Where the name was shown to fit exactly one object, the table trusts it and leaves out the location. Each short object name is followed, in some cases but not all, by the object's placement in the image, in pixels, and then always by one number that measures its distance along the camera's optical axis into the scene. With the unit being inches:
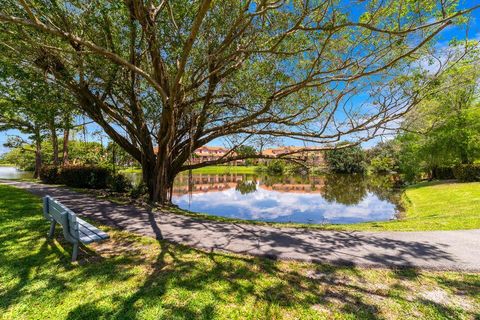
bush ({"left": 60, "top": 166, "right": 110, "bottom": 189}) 564.4
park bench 156.4
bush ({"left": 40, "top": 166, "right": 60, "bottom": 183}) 647.5
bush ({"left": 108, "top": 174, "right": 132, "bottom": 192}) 512.2
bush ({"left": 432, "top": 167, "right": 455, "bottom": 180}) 913.5
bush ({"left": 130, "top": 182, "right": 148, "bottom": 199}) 441.7
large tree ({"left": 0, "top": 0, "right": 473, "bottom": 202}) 234.7
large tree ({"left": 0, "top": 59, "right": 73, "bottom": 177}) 309.1
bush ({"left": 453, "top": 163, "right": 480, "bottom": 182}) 743.7
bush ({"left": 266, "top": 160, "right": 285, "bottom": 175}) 1682.2
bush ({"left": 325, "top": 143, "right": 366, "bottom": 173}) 1678.2
